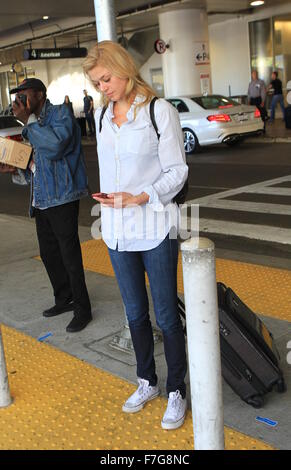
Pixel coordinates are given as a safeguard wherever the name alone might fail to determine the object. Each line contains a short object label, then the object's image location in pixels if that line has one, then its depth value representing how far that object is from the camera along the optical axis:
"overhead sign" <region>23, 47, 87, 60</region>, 24.14
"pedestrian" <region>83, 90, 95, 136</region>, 27.28
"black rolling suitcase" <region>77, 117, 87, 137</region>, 27.17
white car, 16.00
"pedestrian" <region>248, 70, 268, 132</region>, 21.28
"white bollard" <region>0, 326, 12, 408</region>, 3.43
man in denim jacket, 4.07
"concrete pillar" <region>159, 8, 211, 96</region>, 21.00
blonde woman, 2.95
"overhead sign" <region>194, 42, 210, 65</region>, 21.31
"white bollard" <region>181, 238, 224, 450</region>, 2.31
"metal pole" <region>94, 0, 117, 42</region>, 3.99
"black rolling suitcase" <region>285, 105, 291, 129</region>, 19.22
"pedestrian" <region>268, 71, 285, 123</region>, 21.91
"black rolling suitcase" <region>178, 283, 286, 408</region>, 3.26
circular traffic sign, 21.27
